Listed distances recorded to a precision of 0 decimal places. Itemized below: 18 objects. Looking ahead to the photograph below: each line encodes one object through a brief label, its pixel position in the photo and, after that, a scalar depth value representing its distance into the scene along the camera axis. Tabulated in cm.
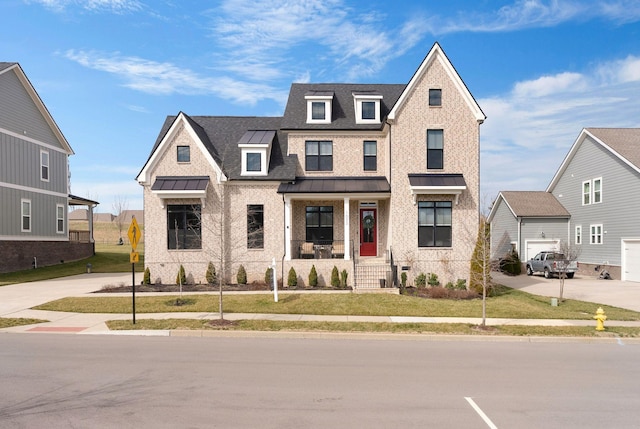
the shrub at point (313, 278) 1962
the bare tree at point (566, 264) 1854
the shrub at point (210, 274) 2038
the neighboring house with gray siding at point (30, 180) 2750
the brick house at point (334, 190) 2009
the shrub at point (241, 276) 2045
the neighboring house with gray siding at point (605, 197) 2688
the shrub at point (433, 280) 1970
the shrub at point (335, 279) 1948
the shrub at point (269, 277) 2002
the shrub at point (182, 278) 2030
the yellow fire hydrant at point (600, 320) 1224
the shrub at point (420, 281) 1967
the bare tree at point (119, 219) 6356
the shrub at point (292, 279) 1955
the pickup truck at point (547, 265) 2854
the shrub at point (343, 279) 1948
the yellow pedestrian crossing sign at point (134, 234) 1251
